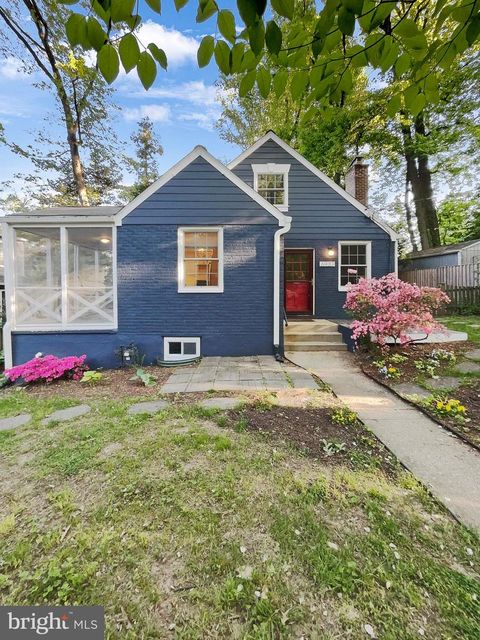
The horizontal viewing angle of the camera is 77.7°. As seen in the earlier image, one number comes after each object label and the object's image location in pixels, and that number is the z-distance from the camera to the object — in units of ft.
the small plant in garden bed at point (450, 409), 12.56
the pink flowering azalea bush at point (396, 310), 19.45
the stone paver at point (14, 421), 12.90
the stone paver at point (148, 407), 13.51
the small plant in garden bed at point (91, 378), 19.16
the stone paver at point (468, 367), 17.72
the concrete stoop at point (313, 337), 24.52
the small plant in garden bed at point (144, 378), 17.87
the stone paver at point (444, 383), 15.88
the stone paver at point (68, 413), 13.27
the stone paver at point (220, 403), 13.46
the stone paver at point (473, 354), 19.62
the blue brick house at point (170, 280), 22.40
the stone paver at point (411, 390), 15.10
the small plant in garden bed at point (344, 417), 11.96
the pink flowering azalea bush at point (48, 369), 19.47
